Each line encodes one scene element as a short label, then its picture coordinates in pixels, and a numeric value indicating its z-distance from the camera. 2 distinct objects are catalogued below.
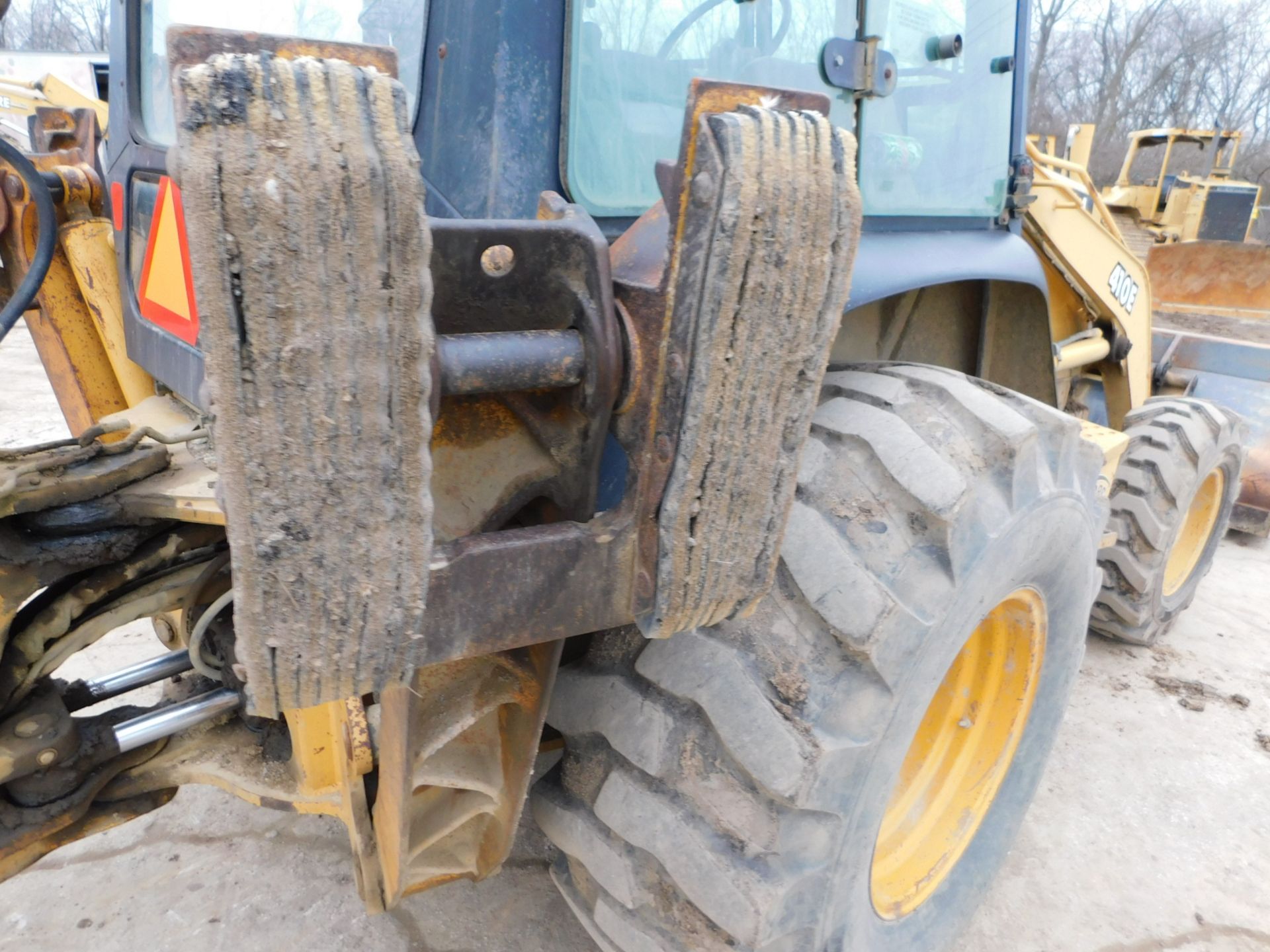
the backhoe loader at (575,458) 0.74
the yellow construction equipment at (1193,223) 6.61
